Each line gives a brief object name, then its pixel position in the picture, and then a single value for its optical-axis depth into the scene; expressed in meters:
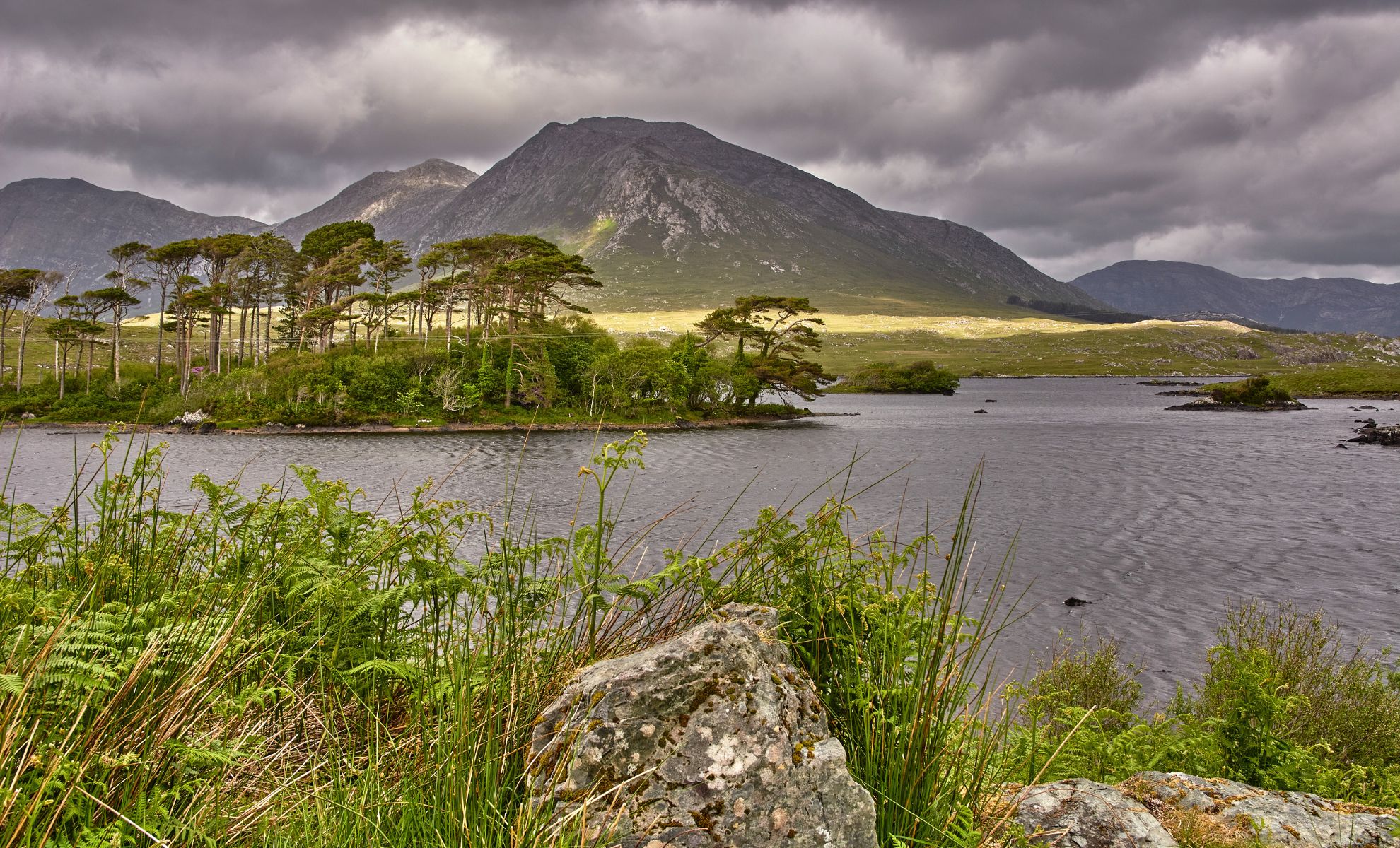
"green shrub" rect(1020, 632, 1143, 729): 10.01
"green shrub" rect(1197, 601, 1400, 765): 8.48
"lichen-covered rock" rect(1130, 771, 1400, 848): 3.96
